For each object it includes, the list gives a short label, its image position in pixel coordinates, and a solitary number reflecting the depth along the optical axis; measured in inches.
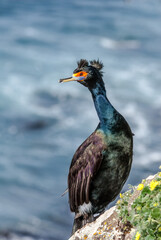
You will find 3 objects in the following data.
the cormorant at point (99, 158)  631.8
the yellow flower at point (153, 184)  492.9
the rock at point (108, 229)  557.6
